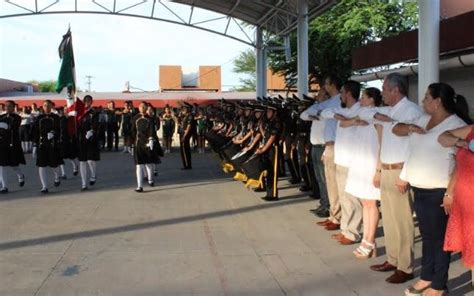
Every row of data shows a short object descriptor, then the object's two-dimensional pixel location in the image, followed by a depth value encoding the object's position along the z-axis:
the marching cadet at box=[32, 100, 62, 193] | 11.54
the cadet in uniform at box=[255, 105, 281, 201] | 10.18
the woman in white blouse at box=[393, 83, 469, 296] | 4.84
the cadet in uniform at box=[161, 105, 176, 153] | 21.73
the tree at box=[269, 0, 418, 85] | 26.58
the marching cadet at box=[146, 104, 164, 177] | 11.77
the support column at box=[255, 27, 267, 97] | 23.52
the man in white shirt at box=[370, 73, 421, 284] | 5.49
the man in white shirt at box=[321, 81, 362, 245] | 6.75
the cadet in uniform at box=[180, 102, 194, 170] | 16.08
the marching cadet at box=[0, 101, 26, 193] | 11.59
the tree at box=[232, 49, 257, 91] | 67.12
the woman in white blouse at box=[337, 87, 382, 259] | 6.21
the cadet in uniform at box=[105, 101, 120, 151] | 22.75
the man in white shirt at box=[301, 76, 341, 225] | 7.89
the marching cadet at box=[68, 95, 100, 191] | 11.94
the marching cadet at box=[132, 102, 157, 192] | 11.59
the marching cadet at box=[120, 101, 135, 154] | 20.97
